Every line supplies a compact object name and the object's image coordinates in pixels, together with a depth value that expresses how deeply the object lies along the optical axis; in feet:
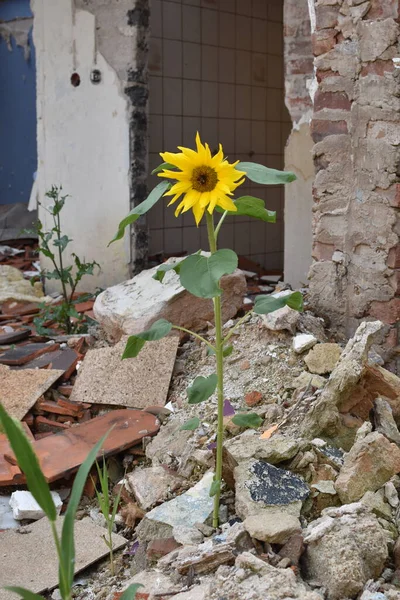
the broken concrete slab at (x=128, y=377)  12.84
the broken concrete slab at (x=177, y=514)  8.87
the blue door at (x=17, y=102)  28.53
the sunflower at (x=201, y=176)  7.87
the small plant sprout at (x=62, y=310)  17.02
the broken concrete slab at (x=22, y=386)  12.60
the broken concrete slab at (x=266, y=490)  8.32
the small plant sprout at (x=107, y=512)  8.45
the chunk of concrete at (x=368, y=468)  8.65
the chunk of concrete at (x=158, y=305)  14.05
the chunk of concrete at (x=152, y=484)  9.97
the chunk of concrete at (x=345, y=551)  7.26
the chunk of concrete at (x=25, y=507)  10.07
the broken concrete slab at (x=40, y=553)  8.79
